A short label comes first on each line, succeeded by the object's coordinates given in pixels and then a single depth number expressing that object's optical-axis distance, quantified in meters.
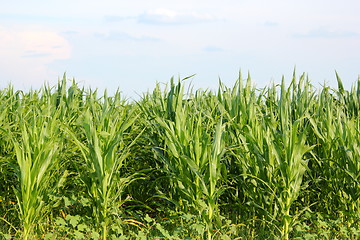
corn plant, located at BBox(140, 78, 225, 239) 7.73
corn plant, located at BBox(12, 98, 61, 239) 7.81
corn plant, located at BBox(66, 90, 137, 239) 7.74
